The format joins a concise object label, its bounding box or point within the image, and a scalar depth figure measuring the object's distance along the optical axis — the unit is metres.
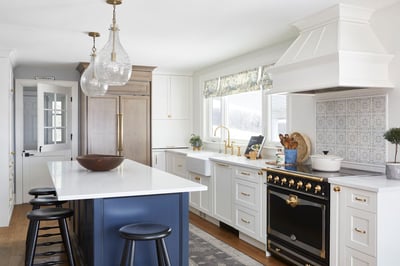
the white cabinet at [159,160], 6.69
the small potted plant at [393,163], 2.93
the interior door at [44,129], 6.38
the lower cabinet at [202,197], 5.17
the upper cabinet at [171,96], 6.83
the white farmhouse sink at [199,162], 5.11
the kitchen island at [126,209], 2.58
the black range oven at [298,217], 3.09
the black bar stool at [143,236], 2.33
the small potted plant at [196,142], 6.45
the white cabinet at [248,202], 4.01
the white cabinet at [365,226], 2.67
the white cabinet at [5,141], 5.04
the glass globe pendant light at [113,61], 3.14
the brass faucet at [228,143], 5.67
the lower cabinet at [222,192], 4.62
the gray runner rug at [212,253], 3.70
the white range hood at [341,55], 3.08
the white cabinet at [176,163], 6.01
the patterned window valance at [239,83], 4.88
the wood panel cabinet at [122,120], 6.07
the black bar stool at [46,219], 3.02
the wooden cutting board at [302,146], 4.10
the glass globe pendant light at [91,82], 3.98
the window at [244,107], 4.79
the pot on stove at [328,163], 3.42
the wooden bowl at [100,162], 3.48
